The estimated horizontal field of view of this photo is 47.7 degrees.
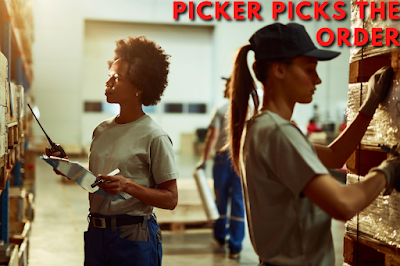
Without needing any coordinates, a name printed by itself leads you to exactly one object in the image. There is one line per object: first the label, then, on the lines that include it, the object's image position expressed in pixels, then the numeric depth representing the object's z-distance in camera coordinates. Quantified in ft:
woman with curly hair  7.20
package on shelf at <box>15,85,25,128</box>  10.79
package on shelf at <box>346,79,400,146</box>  6.17
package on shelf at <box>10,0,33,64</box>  12.40
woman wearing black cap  4.81
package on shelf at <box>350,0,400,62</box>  6.36
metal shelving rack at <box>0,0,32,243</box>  10.53
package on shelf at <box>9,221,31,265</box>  13.16
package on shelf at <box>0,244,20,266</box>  10.39
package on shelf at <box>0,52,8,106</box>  7.08
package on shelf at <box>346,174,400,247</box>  6.23
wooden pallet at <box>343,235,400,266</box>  7.17
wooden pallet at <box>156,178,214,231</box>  20.76
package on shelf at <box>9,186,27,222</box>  15.81
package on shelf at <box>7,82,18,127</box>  8.93
